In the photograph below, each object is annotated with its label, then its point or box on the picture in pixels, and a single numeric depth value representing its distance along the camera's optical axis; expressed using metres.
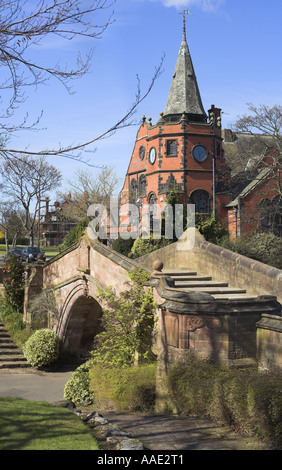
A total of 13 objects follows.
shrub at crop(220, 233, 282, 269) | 20.03
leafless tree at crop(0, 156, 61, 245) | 38.03
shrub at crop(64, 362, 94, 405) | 11.93
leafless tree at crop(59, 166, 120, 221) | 46.56
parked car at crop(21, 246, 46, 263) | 36.03
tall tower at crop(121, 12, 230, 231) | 34.09
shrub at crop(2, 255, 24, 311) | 23.11
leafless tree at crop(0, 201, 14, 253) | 54.31
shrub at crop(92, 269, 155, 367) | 10.79
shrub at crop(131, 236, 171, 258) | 25.30
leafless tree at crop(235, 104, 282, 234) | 24.22
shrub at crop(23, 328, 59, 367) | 18.53
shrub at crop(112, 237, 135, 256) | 28.20
